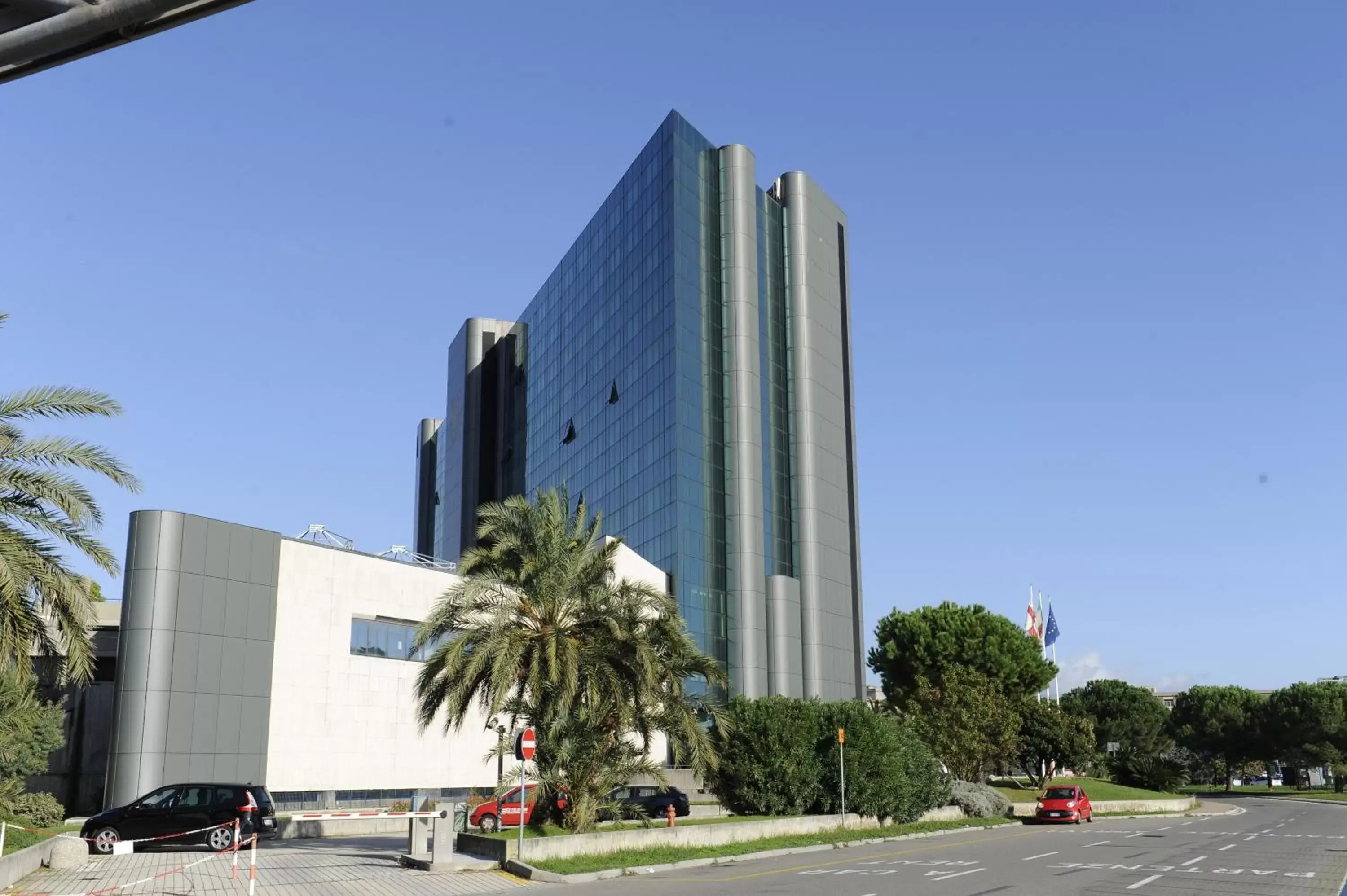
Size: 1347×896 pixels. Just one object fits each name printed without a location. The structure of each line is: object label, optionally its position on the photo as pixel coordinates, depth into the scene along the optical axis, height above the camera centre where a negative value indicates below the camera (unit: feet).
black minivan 86.99 -7.37
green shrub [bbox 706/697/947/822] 120.88 -4.78
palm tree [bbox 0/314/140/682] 67.15 +11.50
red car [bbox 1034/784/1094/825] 158.20 -12.18
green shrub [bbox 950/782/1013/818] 156.56 -11.47
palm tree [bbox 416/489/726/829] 93.97 +5.10
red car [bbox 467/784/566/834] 101.53 -8.71
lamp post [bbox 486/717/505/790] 95.40 -1.84
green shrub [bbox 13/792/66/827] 112.57 -8.76
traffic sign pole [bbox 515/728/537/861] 80.18 -1.98
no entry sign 80.23 -1.92
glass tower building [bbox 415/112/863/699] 221.25 +62.89
